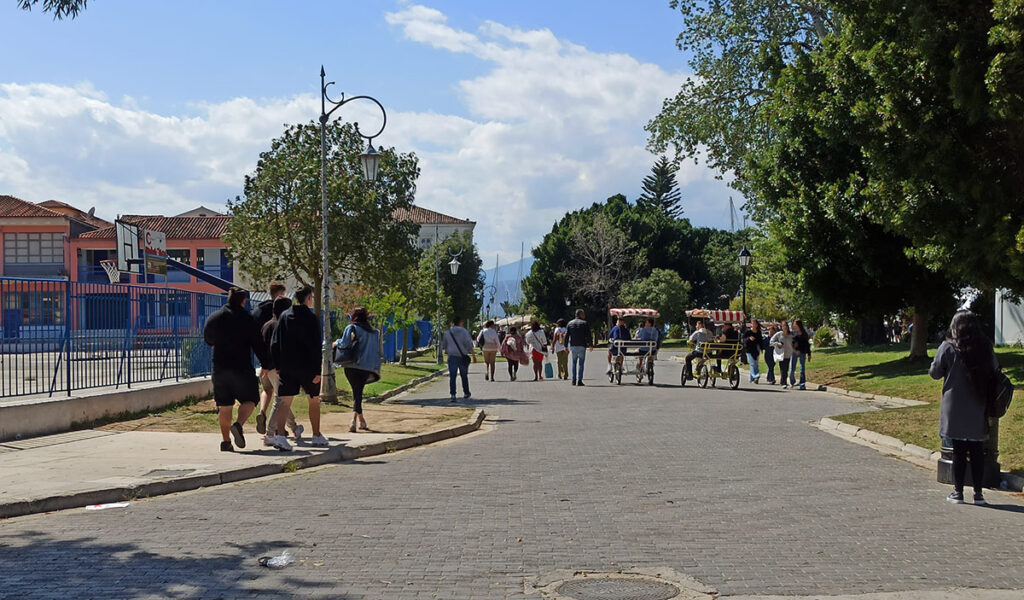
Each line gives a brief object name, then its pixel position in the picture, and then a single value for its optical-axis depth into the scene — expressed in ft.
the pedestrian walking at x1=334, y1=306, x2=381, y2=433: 47.44
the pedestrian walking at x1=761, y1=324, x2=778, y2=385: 91.56
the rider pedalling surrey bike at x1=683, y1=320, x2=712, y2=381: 87.81
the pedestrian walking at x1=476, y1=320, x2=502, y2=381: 98.43
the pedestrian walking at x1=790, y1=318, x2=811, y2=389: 83.56
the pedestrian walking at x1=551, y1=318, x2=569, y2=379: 99.66
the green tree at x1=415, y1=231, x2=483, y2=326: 208.77
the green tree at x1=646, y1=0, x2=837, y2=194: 107.55
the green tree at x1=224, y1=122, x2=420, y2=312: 76.33
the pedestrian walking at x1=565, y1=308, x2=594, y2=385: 86.69
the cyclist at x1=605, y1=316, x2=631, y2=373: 89.56
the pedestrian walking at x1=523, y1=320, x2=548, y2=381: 97.40
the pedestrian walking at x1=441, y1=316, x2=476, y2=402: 67.93
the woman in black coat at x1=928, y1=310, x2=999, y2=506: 29.76
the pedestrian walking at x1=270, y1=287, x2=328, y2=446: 39.27
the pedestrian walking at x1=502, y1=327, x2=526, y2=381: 99.58
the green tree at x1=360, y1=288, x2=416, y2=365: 127.91
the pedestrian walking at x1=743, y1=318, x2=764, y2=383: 90.53
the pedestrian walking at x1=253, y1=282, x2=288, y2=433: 42.93
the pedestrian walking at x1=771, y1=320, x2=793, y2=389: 86.33
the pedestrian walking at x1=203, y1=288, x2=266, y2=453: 38.11
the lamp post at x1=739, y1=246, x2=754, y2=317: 111.55
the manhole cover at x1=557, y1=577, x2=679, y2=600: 18.60
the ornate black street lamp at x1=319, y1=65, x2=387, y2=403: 62.69
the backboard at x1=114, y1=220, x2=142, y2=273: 135.44
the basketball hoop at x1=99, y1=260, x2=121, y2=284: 120.71
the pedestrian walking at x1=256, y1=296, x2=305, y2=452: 39.78
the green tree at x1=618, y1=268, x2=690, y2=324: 240.94
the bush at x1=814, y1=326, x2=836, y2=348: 174.29
